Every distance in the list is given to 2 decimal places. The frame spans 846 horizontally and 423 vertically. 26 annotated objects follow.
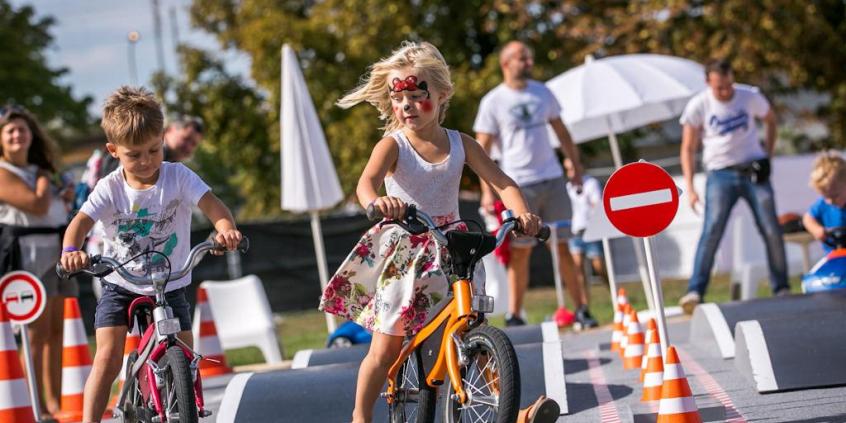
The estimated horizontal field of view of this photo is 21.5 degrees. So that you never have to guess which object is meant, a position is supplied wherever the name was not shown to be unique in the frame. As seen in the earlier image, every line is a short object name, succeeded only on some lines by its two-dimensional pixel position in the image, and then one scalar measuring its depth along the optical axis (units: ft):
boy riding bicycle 31.39
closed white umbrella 66.54
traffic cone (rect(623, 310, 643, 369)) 46.91
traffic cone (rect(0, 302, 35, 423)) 43.43
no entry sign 33.53
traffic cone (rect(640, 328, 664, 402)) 36.60
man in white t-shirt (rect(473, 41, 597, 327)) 58.06
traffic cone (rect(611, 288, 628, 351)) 53.13
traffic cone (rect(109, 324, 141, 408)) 40.91
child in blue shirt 50.02
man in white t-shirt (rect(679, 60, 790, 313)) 58.54
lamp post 235.14
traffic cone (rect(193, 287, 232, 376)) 59.63
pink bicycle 29.01
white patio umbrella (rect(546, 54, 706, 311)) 68.56
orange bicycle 26.60
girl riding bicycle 30.44
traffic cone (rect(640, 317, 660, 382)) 38.40
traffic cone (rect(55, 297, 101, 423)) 47.76
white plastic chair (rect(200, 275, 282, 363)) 70.46
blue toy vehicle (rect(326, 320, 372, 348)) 54.83
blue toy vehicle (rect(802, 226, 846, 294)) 46.91
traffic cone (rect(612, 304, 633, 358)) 47.63
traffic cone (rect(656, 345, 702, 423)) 31.74
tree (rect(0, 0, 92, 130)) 220.59
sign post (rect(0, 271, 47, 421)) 45.69
